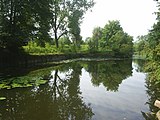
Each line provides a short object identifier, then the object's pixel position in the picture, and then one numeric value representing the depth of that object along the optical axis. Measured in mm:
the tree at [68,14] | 26616
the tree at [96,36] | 37634
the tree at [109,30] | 43149
